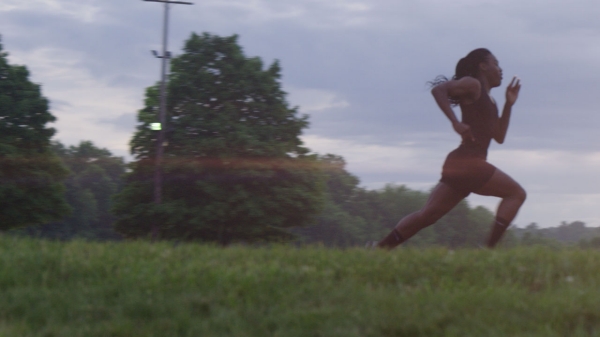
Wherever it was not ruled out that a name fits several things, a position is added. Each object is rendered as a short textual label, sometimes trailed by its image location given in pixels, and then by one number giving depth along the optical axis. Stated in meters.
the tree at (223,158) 36.78
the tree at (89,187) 66.50
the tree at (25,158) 39.12
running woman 7.29
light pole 38.54
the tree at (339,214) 67.75
